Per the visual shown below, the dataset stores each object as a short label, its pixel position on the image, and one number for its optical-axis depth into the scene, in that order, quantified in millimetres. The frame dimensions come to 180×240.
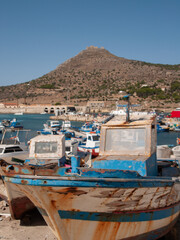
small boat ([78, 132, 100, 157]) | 25781
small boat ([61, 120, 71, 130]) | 53094
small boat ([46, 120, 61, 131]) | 56750
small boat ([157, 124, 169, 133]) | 56131
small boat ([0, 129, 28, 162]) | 14406
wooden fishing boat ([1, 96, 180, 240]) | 6910
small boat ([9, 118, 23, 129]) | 62641
